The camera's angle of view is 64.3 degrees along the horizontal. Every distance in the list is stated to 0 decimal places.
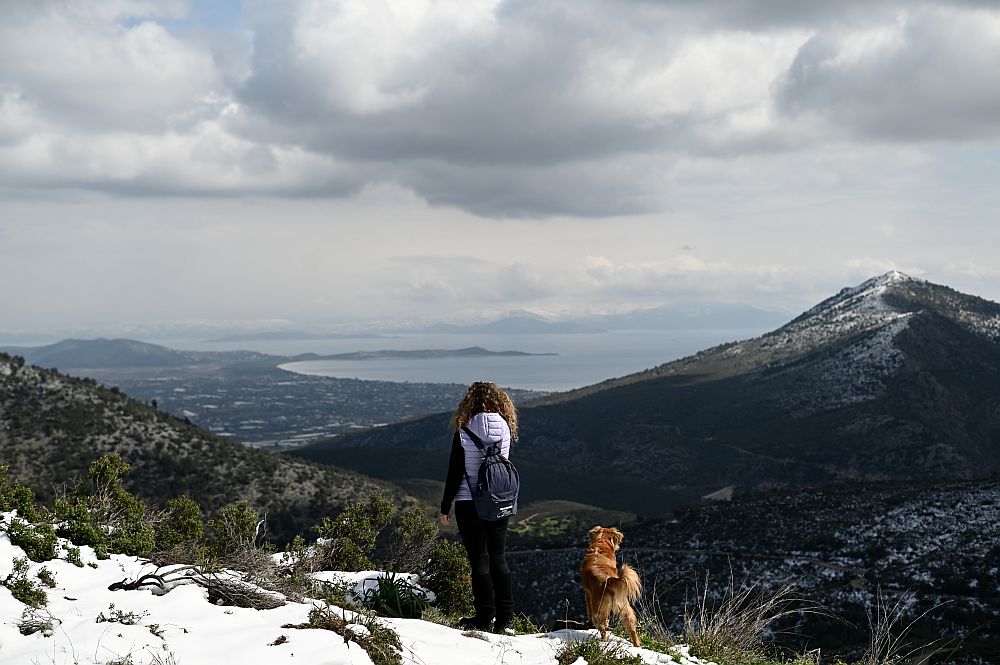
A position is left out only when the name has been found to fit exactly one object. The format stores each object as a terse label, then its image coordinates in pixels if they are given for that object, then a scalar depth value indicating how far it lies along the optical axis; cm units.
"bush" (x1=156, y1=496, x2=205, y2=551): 1015
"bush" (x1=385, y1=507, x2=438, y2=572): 1060
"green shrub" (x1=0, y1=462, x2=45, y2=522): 877
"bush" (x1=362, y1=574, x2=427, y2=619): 834
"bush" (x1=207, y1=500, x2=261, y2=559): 1002
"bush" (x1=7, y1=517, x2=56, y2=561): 788
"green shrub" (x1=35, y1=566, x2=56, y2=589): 721
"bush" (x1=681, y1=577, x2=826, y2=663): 750
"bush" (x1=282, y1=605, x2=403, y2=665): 604
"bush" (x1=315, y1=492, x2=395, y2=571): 1092
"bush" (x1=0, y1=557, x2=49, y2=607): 668
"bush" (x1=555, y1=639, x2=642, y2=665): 661
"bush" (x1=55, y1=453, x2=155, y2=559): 860
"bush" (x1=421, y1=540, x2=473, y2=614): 964
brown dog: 701
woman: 759
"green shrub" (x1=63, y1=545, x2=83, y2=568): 788
